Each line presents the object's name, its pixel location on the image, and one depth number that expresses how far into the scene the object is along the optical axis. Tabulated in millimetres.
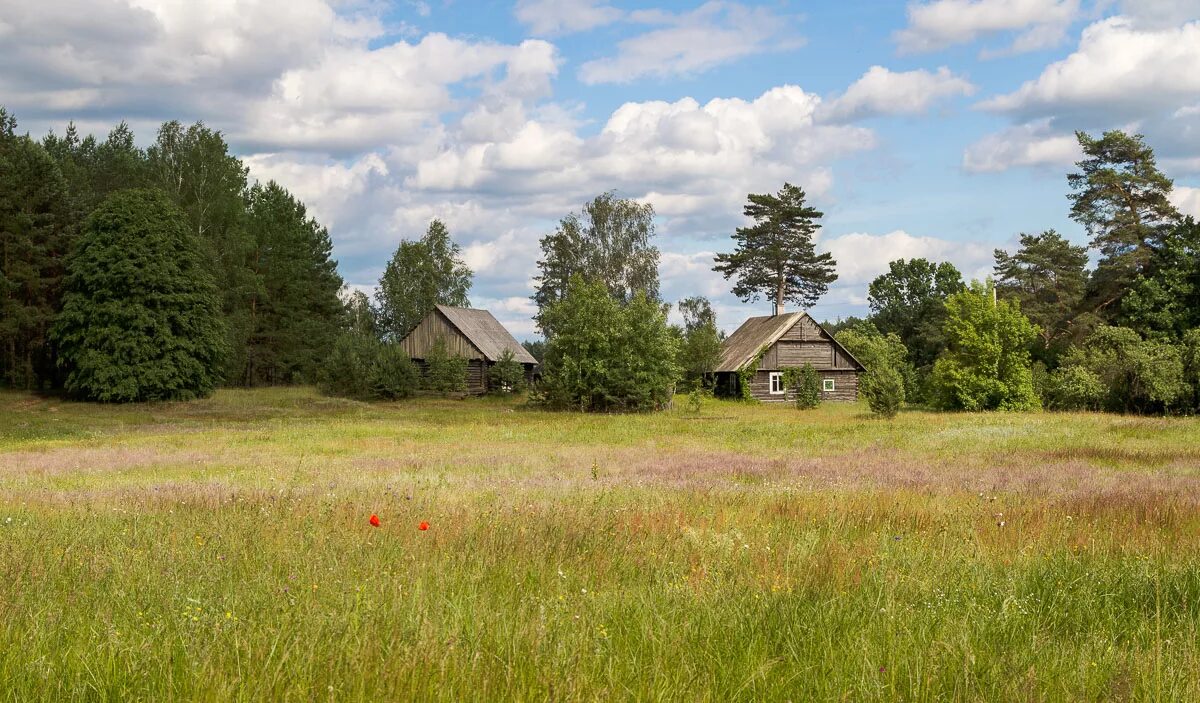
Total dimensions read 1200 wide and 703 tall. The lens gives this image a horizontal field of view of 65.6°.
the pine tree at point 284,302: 71625
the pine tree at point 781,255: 75938
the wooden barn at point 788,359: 65625
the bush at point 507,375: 64312
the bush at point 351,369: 60219
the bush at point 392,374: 59500
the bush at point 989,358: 48375
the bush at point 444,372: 62000
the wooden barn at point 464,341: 64562
